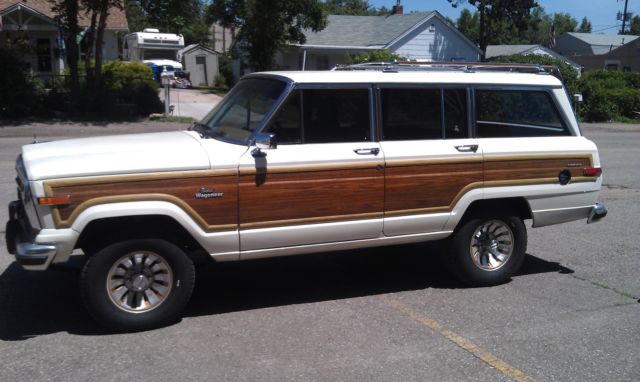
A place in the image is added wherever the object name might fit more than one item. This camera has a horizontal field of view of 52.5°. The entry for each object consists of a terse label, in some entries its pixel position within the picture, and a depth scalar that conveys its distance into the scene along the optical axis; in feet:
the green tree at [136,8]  71.22
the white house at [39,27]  94.07
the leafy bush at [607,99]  95.25
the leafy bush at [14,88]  64.64
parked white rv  147.54
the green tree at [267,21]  94.73
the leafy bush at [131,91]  75.15
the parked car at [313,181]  15.66
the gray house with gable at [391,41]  118.11
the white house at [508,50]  158.20
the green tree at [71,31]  67.31
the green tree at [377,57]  80.84
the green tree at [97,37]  66.59
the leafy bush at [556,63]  93.04
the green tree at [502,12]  159.43
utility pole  241.57
